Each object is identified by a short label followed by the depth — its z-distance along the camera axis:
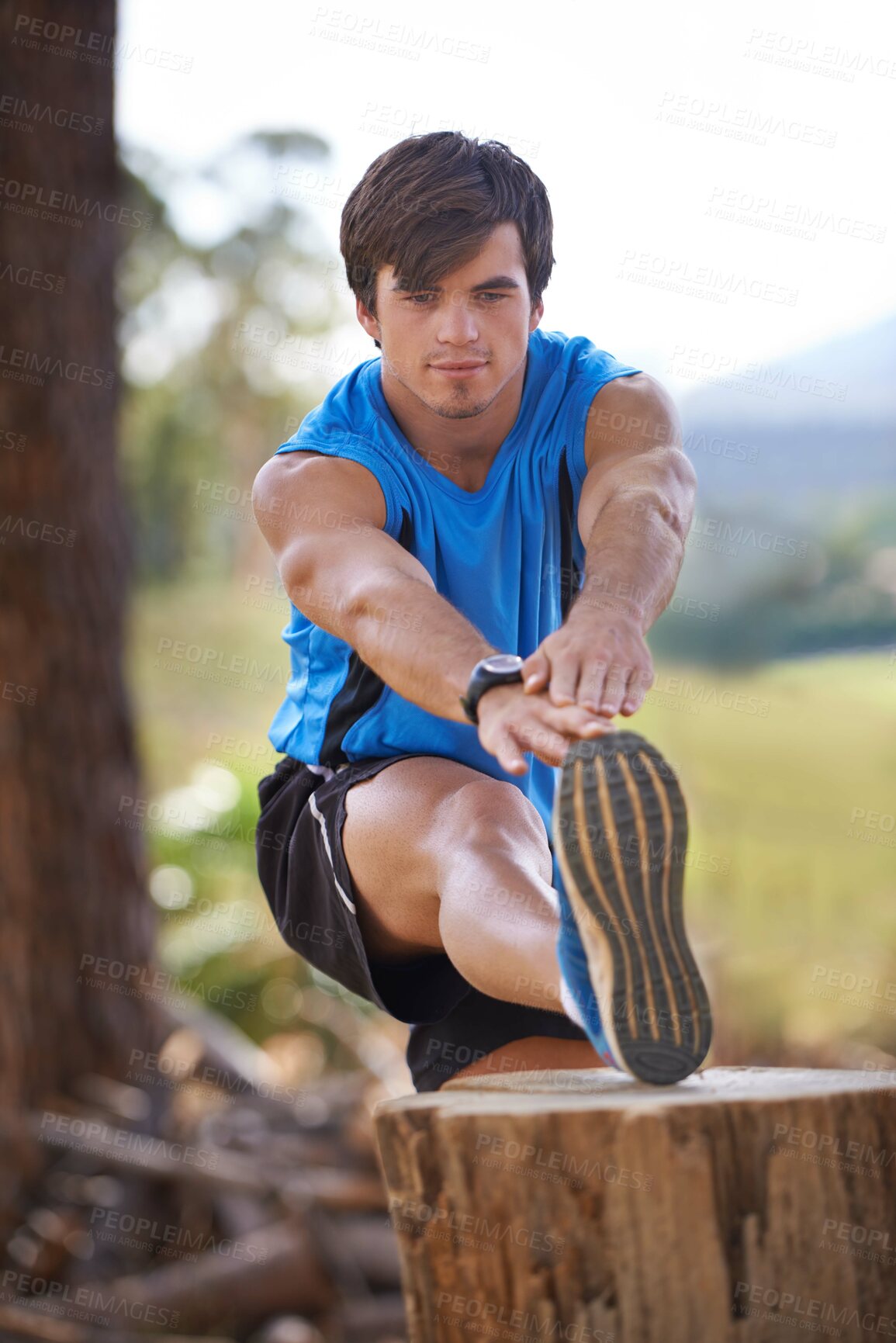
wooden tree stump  4.06
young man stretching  4.13
